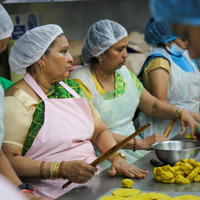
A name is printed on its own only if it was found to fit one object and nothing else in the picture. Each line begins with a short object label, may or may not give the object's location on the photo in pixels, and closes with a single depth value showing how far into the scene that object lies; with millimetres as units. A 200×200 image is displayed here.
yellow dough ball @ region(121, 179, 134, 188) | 1688
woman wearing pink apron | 1899
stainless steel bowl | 1911
